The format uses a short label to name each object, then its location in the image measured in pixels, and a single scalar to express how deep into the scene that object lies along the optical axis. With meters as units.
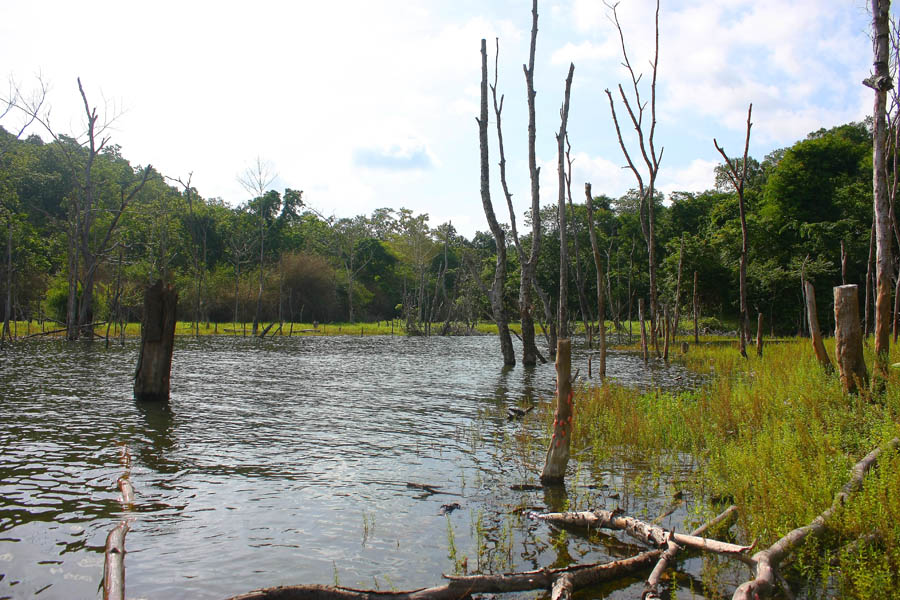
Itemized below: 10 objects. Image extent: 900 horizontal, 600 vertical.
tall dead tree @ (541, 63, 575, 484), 6.85
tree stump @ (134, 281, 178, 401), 12.95
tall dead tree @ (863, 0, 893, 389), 10.06
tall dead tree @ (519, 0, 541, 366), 21.88
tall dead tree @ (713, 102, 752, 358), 18.79
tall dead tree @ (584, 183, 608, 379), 17.04
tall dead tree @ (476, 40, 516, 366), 22.33
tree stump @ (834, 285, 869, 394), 9.23
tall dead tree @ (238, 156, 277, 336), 46.25
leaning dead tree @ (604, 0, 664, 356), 19.98
